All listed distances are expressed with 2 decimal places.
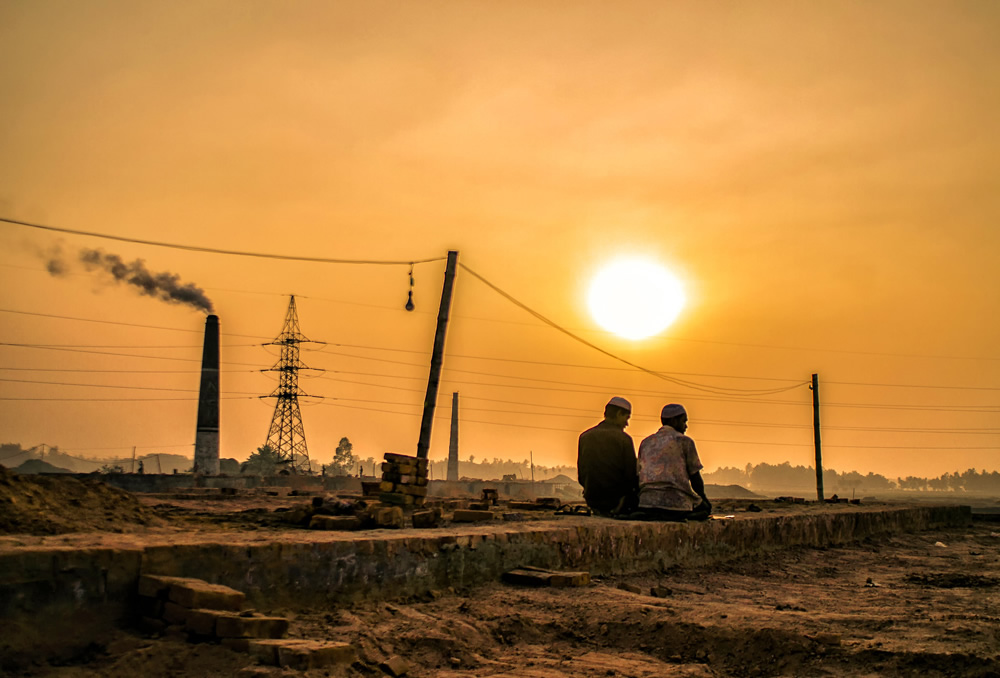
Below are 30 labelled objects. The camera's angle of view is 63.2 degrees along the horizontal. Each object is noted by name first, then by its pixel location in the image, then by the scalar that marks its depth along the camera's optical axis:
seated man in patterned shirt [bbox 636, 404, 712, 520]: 8.70
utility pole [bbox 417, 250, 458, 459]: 18.00
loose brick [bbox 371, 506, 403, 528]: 6.91
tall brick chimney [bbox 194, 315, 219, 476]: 48.38
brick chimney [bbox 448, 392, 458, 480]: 75.06
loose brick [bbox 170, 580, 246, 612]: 4.18
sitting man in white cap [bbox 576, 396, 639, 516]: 9.77
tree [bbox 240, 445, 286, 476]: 68.53
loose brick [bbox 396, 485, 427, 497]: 12.52
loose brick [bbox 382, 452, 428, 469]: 12.57
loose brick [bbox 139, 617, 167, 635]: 4.20
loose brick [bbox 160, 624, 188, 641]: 4.09
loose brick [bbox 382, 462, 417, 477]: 12.58
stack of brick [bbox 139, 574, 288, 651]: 4.03
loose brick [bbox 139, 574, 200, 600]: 4.30
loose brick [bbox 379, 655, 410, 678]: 4.19
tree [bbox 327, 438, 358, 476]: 113.12
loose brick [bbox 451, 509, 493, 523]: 8.12
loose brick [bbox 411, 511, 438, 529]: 7.14
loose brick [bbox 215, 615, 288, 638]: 4.02
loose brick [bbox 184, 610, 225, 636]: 4.06
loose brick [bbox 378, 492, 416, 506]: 12.47
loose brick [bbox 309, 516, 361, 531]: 6.66
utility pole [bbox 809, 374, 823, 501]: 34.38
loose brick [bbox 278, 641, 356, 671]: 3.82
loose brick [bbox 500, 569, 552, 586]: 6.23
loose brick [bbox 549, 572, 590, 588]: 6.22
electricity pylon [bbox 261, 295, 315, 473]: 54.00
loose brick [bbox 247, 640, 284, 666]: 3.88
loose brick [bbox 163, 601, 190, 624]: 4.16
